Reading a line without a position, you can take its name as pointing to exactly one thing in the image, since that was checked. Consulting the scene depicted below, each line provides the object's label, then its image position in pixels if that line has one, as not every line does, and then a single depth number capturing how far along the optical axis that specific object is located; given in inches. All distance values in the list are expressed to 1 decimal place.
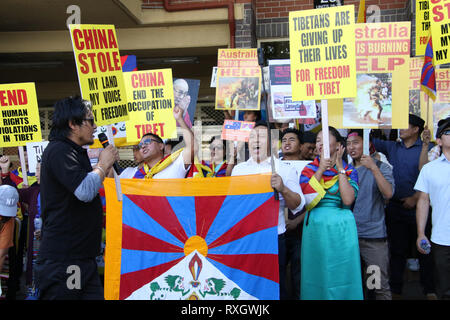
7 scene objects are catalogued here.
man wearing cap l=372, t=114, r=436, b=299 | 212.2
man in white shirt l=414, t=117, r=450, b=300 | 160.9
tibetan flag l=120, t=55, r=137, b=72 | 260.4
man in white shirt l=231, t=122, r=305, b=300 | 152.6
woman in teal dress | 155.9
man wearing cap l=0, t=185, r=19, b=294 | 196.1
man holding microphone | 124.1
